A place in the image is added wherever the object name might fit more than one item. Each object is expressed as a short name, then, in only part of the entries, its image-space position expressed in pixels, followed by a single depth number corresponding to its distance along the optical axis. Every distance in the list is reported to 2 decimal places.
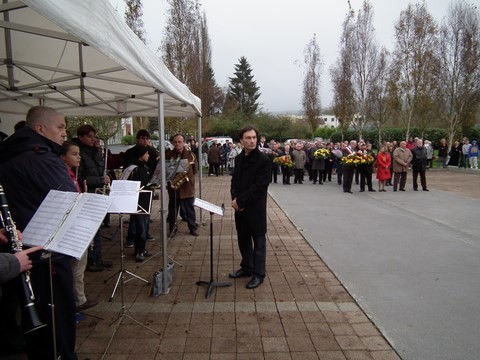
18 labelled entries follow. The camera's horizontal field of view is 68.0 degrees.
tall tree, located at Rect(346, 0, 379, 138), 28.58
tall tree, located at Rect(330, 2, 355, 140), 29.23
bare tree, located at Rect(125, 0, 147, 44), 17.39
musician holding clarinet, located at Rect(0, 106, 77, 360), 2.61
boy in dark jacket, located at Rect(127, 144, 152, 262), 5.86
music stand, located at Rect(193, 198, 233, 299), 4.39
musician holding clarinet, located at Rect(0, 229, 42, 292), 2.18
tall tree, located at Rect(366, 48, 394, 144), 27.67
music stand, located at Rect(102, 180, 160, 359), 3.77
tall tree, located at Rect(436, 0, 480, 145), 24.31
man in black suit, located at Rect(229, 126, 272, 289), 4.68
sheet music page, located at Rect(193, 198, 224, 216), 4.36
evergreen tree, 65.06
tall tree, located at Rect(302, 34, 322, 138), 35.50
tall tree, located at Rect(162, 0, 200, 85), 20.19
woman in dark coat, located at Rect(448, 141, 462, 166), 23.39
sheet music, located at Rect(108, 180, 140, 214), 3.95
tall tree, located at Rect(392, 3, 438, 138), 24.98
